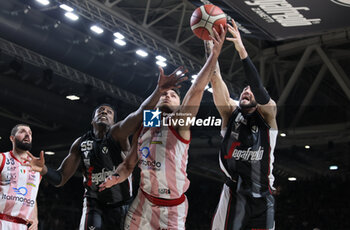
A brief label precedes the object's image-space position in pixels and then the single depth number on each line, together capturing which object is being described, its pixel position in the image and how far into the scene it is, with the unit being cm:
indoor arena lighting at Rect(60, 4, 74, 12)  1034
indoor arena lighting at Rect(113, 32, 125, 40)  1187
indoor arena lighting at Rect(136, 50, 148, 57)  1281
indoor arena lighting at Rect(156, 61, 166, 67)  1334
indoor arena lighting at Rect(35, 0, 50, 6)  1031
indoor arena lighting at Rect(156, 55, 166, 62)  1295
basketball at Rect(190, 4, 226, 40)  499
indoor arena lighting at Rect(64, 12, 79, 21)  1098
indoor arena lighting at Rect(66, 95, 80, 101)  1216
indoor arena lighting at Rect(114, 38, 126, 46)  1241
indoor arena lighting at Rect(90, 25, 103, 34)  1161
